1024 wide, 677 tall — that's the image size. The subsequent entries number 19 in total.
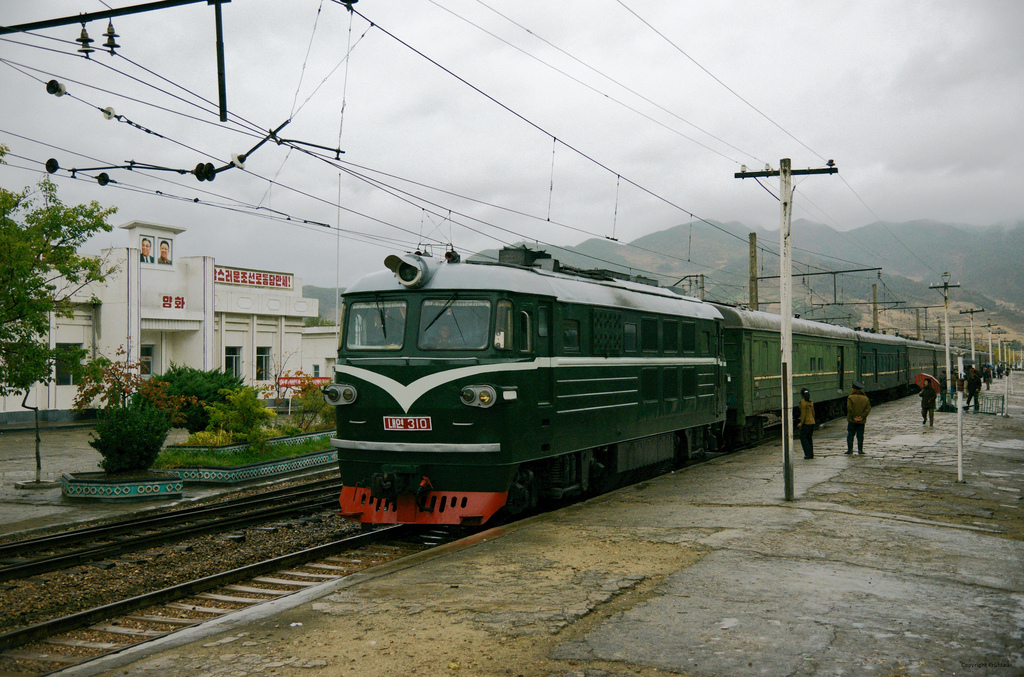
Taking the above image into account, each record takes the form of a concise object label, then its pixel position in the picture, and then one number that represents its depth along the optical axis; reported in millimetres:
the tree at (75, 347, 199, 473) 16094
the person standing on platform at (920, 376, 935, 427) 25348
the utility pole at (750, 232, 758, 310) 29953
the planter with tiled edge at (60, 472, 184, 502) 14797
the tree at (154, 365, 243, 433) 25922
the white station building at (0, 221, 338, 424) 34281
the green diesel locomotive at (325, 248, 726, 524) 10016
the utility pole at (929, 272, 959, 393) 20953
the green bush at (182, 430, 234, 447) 19547
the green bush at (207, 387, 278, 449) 19219
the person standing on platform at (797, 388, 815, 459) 17844
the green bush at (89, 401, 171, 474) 16078
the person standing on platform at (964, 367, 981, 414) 32559
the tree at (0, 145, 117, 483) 14477
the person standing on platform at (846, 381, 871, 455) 18266
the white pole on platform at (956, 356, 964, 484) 14812
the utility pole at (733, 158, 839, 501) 12438
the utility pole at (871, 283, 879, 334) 51575
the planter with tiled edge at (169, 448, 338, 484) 17125
